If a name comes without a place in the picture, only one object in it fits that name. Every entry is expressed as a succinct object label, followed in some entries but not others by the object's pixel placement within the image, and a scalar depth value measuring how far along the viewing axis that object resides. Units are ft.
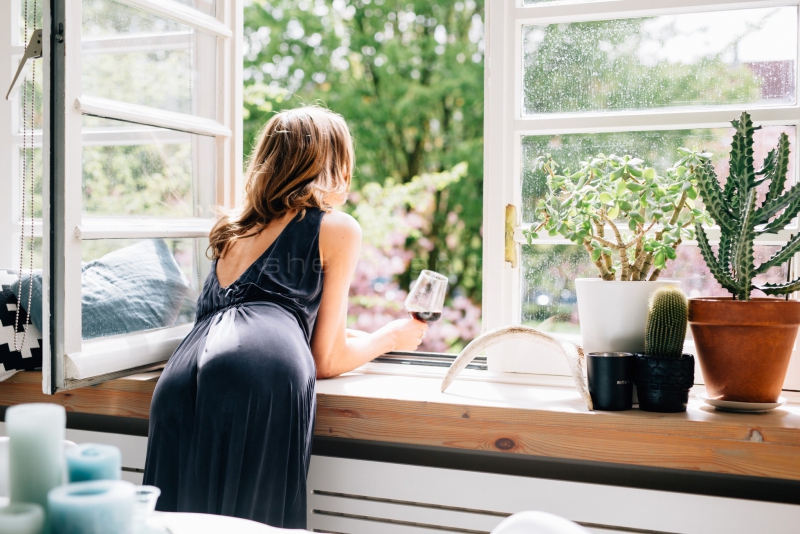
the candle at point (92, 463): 2.31
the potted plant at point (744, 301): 4.64
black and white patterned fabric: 5.99
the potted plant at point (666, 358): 4.76
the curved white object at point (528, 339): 5.11
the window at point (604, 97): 5.52
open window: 5.16
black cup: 4.87
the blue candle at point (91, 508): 2.09
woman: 4.84
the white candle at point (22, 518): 2.06
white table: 2.91
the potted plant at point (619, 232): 5.02
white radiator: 4.69
